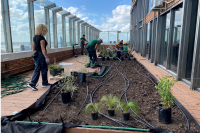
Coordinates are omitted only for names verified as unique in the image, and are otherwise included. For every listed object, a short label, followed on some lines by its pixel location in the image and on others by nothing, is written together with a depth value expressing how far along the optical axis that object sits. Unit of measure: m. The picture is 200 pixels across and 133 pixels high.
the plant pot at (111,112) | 2.44
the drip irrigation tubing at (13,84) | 3.83
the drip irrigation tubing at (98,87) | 2.23
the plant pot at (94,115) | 2.34
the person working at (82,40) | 12.76
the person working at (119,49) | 10.05
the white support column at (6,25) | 5.19
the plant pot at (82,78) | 4.46
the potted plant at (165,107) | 2.22
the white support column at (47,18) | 8.23
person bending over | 6.69
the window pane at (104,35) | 24.39
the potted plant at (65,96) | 3.03
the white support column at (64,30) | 11.19
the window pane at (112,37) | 24.08
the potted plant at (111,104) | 2.44
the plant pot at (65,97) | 3.04
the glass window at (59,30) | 10.20
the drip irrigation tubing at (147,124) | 2.14
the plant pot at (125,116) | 2.30
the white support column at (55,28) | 9.42
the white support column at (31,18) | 6.65
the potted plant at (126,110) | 2.30
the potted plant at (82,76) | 4.46
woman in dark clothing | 3.85
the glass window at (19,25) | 5.60
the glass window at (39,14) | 7.14
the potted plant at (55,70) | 5.44
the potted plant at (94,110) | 2.34
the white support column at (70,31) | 12.64
